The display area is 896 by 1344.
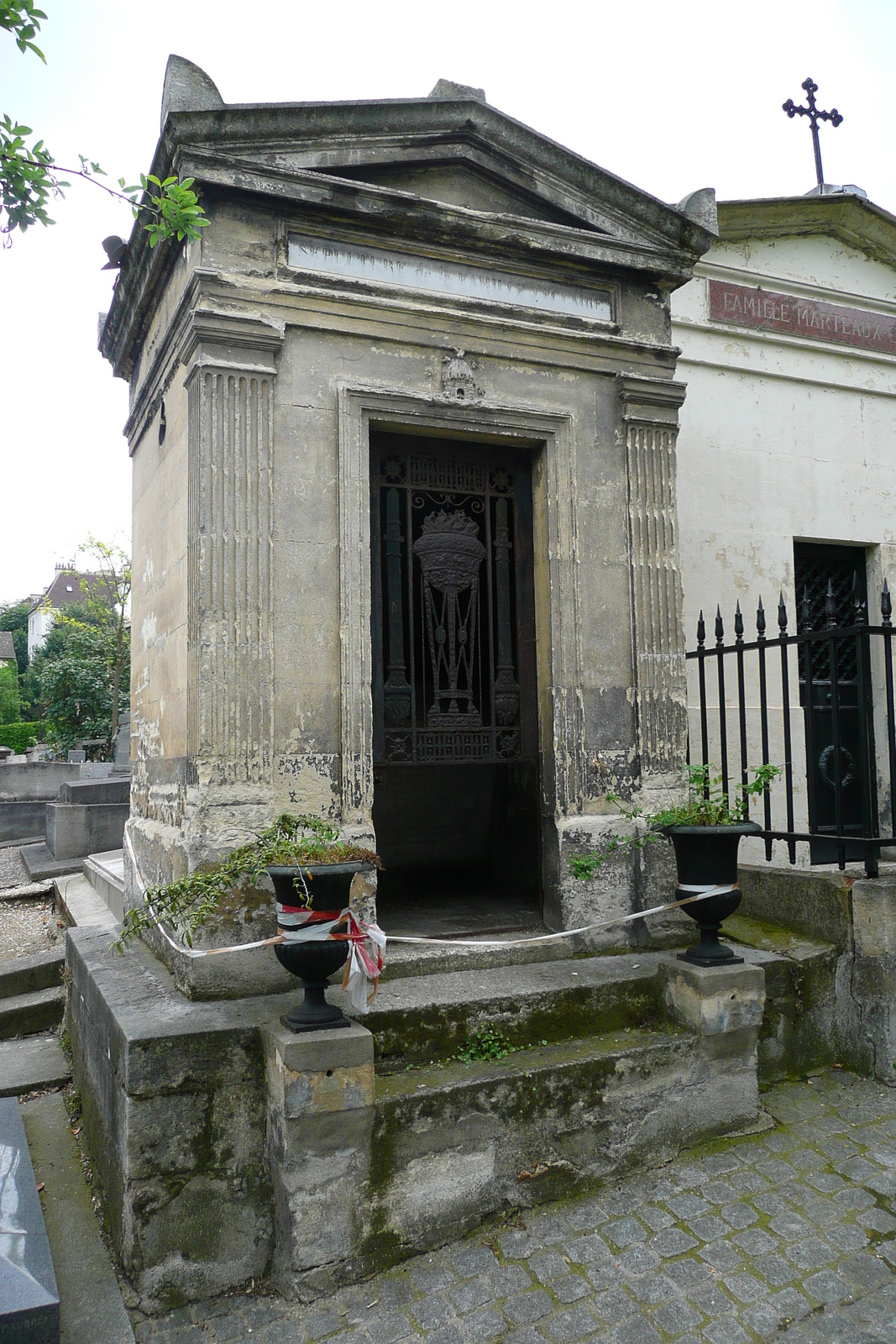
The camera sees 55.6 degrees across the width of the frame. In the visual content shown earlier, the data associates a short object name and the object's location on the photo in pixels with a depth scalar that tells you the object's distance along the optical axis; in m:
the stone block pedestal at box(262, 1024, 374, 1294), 2.99
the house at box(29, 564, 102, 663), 62.33
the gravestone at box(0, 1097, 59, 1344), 2.43
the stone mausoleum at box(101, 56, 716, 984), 3.91
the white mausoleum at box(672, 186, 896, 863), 6.65
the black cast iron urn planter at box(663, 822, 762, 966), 3.85
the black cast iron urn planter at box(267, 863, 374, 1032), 3.09
